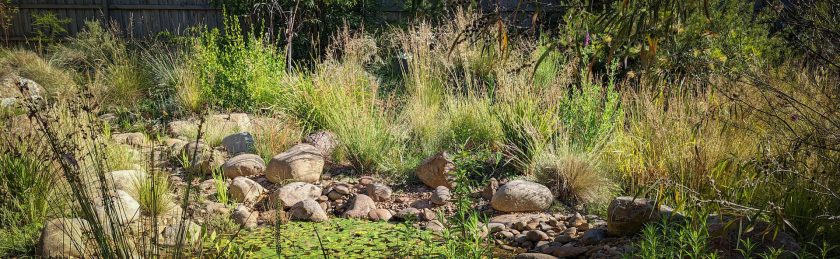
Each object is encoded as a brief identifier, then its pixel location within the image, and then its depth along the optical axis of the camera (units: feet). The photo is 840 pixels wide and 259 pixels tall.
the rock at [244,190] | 16.21
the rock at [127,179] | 15.30
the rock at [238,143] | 19.95
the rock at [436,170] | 16.58
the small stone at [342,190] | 16.48
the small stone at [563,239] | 13.02
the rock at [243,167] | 17.97
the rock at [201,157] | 17.66
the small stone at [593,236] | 12.63
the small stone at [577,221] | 14.02
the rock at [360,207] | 15.37
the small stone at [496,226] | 13.75
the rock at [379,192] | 16.35
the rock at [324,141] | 19.85
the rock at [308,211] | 14.98
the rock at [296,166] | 17.11
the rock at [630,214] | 12.23
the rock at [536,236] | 13.28
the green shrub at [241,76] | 23.32
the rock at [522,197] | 15.01
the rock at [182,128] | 21.55
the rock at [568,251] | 12.09
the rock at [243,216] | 14.58
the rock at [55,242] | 11.31
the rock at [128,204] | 13.37
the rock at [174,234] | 12.31
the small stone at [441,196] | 15.67
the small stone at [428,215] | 14.93
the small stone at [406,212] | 14.90
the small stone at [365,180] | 17.37
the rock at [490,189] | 16.17
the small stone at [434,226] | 14.08
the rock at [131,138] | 20.66
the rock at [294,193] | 15.74
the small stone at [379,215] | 15.16
